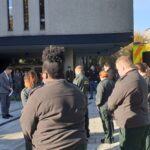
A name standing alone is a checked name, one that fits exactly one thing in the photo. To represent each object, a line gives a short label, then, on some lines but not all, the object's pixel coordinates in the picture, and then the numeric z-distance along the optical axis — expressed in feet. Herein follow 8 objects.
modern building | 50.75
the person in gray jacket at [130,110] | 10.42
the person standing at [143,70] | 14.60
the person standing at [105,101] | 17.21
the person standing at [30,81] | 13.58
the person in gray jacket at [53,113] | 7.15
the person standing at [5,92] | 27.33
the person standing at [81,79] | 19.58
